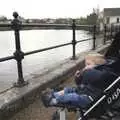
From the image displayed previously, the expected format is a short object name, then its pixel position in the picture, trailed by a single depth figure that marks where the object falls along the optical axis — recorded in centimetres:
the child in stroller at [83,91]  100
